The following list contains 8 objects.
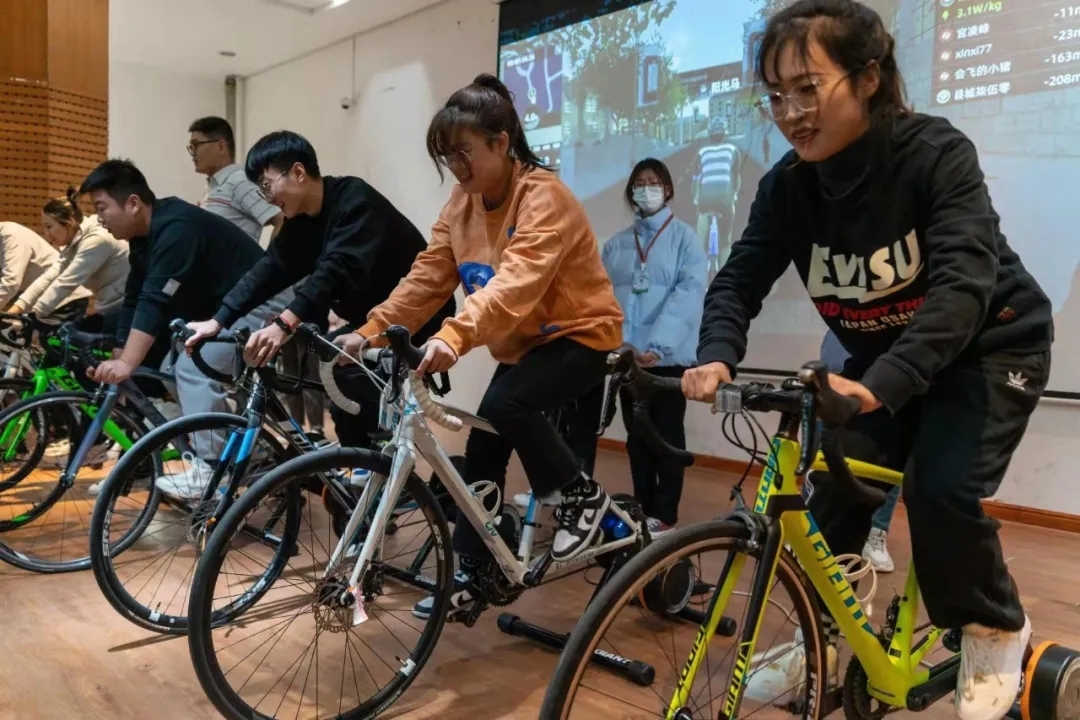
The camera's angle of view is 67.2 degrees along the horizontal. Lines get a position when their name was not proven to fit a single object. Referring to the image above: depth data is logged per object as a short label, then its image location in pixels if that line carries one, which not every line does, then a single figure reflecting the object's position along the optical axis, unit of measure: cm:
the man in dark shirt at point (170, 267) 277
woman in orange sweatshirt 186
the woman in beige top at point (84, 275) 375
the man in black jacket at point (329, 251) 244
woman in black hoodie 131
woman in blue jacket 326
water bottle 210
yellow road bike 110
